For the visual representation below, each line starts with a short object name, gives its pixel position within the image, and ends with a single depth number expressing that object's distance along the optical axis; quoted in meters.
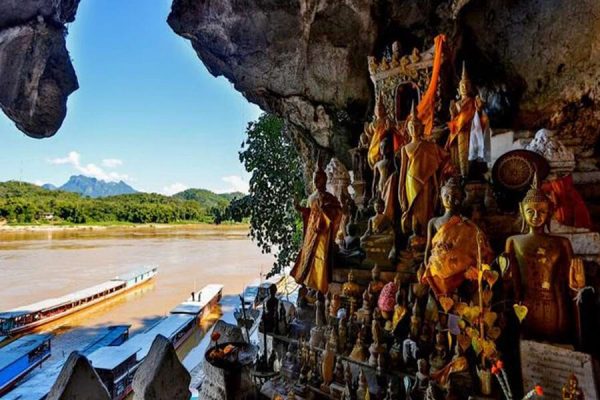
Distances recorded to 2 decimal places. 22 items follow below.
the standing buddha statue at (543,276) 2.73
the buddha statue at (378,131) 6.02
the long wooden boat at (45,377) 7.17
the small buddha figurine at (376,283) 3.92
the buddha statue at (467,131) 5.09
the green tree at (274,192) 12.55
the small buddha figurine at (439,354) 2.82
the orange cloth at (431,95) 6.79
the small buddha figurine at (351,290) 4.15
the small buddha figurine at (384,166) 5.22
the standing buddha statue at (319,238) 4.48
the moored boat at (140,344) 7.45
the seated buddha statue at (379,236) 4.46
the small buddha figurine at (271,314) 4.40
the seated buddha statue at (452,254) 3.16
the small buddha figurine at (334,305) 4.16
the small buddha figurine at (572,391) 2.04
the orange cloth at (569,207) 3.78
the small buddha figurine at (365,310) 3.73
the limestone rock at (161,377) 1.85
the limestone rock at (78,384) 1.70
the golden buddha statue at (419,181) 4.41
